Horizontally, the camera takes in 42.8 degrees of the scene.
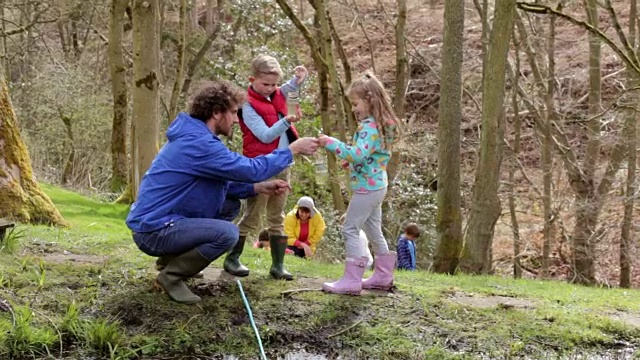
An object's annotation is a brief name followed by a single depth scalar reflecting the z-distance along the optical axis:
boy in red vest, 6.21
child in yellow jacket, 10.55
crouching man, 5.59
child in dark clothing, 11.67
